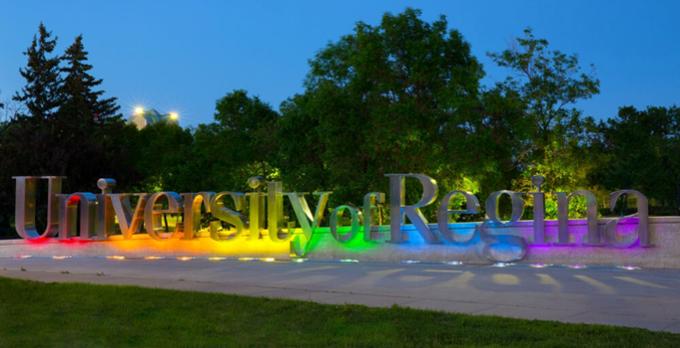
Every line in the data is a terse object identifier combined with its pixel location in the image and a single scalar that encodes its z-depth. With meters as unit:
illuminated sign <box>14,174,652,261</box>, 17.16
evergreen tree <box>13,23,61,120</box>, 48.94
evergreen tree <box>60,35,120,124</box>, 48.25
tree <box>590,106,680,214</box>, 48.88
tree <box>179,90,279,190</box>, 36.97
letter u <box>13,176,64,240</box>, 22.00
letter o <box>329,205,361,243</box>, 19.53
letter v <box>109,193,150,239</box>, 21.64
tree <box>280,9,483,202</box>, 22.36
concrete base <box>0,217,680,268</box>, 16.61
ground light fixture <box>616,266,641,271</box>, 16.37
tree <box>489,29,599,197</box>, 21.39
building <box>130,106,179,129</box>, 59.88
